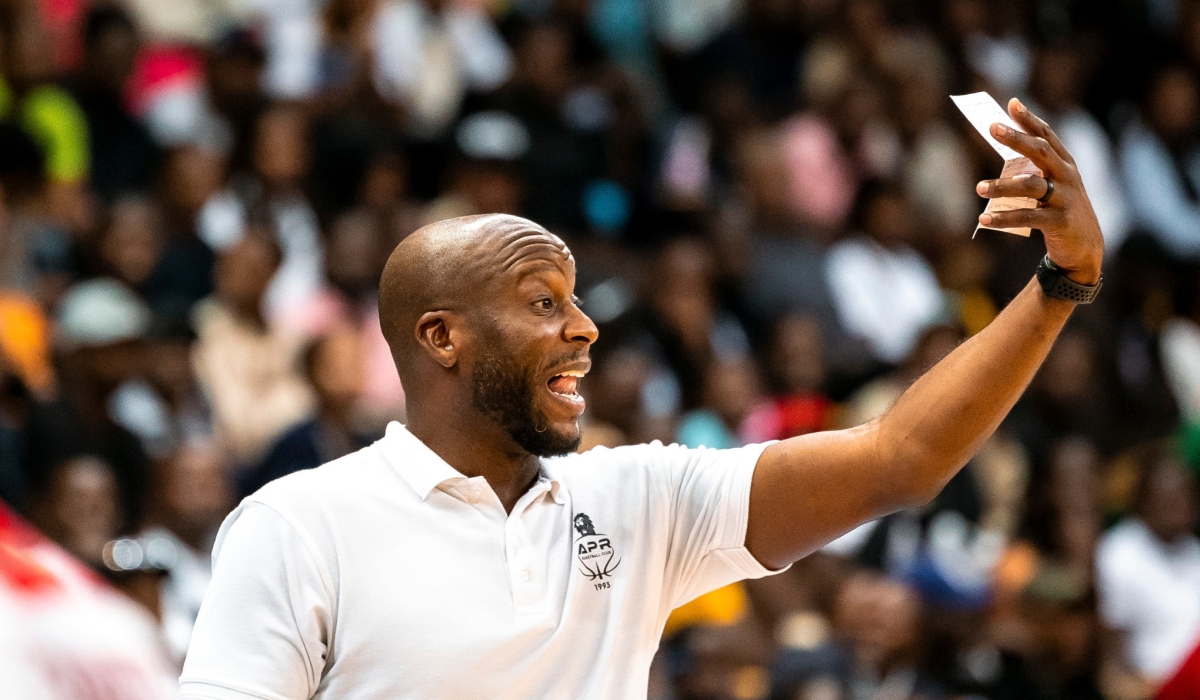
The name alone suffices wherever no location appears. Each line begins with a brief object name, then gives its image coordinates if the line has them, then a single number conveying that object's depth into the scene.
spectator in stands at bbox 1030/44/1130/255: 19.48
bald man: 5.11
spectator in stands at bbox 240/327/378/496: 12.63
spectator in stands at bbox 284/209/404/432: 14.24
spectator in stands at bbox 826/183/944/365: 17.27
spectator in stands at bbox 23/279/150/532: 11.77
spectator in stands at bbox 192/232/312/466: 13.55
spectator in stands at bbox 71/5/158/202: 15.21
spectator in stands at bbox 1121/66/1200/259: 19.31
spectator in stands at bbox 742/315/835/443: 15.04
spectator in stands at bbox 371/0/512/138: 17.14
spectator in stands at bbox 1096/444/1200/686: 14.30
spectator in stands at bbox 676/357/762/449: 14.52
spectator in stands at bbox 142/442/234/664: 11.37
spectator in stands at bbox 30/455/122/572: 11.00
